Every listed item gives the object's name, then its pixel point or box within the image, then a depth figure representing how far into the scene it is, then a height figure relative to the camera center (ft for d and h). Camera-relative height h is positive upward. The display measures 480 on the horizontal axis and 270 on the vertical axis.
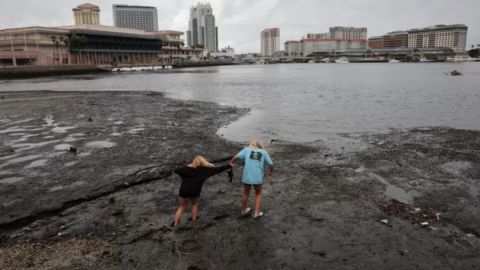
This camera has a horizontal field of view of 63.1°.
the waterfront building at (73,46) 427.33 +27.23
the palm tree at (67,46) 474.08 +25.81
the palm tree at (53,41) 461.12 +30.59
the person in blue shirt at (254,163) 29.32 -7.33
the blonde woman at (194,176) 28.50 -8.04
